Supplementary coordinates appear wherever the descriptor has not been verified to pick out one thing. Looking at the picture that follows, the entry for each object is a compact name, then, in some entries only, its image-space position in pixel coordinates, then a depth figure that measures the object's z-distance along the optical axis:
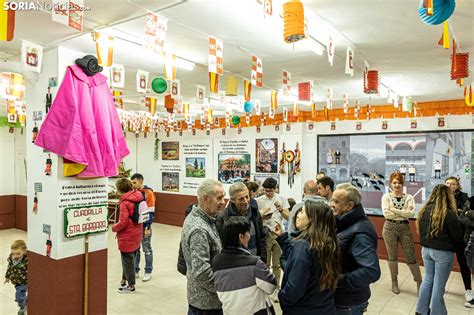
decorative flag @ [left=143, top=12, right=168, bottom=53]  2.82
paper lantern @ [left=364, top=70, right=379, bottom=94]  4.25
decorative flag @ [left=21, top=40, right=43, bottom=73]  3.14
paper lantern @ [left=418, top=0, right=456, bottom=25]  2.03
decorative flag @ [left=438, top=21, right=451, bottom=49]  2.54
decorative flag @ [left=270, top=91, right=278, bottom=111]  5.58
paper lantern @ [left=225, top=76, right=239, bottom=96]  4.35
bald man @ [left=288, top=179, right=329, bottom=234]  3.42
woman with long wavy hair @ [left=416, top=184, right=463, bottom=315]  3.56
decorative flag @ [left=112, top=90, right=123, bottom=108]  6.05
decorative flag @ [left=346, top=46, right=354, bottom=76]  3.52
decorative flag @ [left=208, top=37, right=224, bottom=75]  3.41
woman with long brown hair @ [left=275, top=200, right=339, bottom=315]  2.01
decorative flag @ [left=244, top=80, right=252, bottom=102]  4.86
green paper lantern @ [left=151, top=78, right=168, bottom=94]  4.27
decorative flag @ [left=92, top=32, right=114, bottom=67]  3.26
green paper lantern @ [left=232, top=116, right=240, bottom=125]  8.32
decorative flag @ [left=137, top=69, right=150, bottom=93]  4.42
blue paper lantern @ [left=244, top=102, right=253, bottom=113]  5.94
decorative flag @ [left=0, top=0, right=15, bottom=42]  2.06
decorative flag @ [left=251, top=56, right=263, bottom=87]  3.87
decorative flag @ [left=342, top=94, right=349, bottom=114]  5.97
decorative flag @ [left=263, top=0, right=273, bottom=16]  2.38
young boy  3.52
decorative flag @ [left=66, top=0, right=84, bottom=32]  2.37
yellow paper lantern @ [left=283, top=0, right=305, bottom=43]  2.45
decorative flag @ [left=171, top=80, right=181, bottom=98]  4.77
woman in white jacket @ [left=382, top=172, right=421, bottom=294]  4.67
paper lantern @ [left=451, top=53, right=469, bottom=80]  3.44
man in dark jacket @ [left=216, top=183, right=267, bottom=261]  3.07
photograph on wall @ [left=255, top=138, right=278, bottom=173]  8.55
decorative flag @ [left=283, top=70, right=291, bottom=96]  4.51
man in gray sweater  2.17
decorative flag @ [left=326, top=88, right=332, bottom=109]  5.35
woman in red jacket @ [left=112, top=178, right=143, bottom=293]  4.49
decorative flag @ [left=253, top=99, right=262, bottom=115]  6.21
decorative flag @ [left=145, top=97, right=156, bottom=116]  6.29
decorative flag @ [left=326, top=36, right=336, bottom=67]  3.22
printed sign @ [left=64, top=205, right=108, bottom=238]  3.12
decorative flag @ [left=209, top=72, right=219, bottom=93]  3.84
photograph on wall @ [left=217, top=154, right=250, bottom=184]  9.11
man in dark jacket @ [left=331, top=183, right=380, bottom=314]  2.18
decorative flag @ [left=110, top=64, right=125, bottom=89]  4.07
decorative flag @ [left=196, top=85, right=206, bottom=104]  5.26
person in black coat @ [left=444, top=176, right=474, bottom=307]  4.29
